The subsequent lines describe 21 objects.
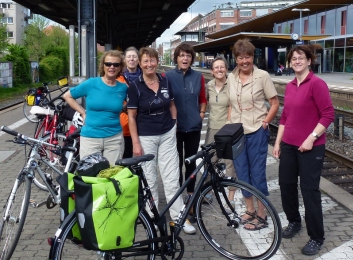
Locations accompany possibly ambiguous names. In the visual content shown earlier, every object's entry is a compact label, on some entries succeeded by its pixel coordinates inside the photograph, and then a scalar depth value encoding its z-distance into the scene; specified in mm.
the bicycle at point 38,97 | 8641
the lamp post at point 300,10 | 56488
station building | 49594
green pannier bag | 3352
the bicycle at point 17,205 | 4332
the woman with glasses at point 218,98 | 5709
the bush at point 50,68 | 41541
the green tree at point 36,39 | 50519
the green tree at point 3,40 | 33694
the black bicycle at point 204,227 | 3771
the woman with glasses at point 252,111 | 4949
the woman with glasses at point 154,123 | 4762
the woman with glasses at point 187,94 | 5414
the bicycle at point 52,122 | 6949
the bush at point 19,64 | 32031
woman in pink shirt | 4410
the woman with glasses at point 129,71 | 5898
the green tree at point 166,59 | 156625
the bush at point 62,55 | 47750
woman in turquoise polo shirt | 4855
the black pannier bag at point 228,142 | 4117
